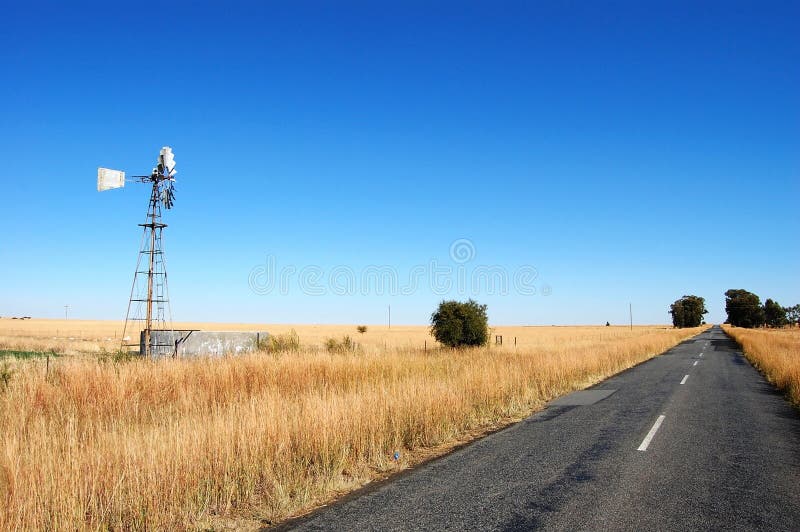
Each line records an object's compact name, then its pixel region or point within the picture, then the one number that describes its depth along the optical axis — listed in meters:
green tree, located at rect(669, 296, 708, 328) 132.12
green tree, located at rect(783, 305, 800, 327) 149.50
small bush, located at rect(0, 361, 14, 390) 10.69
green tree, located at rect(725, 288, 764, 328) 123.52
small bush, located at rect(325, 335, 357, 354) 23.60
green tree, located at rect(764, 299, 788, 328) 130.00
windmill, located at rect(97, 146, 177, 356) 23.61
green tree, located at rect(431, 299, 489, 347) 29.30
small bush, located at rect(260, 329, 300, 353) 22.79
